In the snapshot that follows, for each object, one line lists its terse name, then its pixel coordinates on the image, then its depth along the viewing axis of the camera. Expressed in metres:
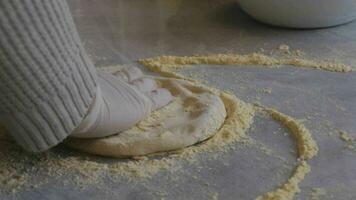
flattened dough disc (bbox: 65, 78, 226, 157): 1.10
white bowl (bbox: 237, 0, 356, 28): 1.44
